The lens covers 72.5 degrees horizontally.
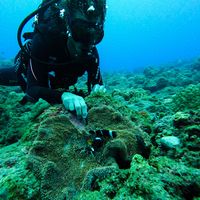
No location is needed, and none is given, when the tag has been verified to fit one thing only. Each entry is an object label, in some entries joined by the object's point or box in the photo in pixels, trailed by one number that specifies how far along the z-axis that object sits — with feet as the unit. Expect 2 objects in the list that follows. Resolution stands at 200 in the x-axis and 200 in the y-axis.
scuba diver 2.25
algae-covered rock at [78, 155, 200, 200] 1.15
